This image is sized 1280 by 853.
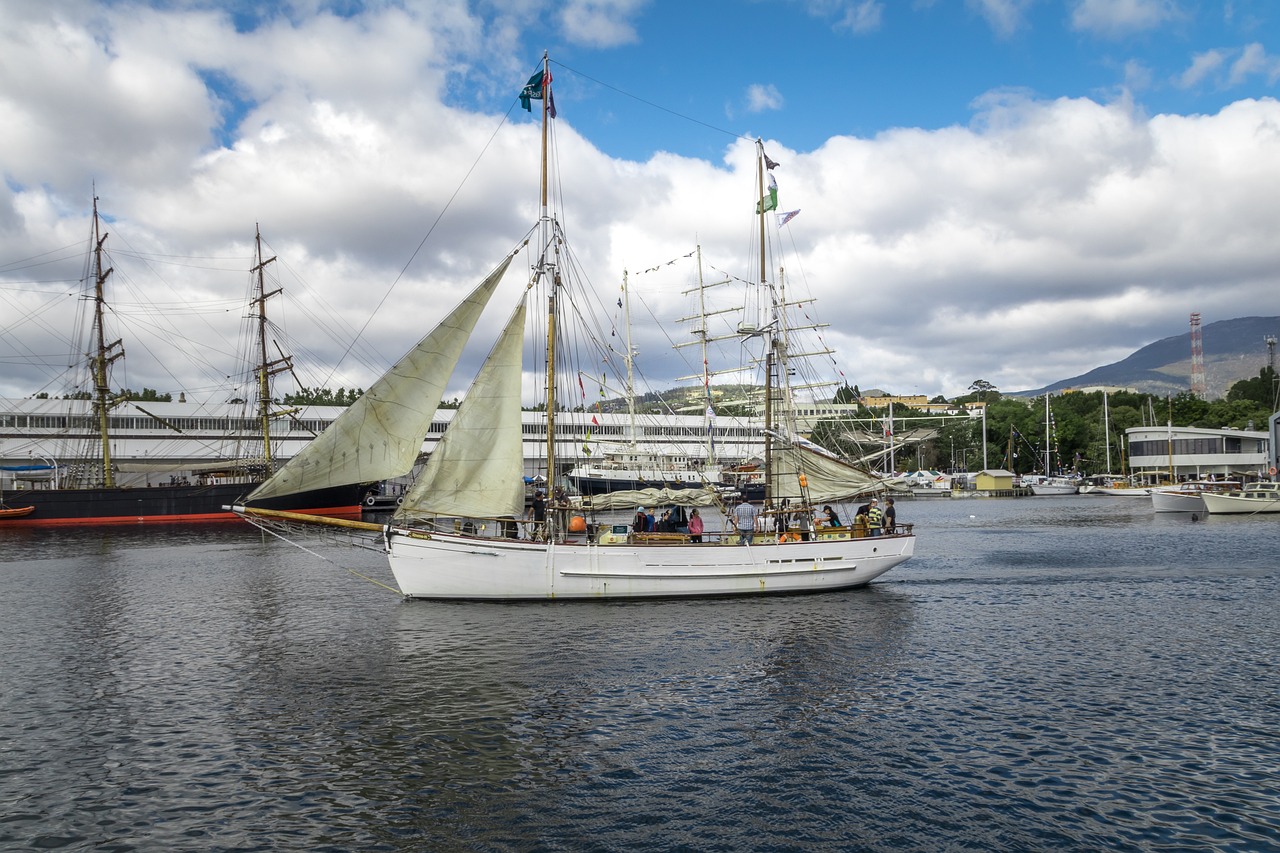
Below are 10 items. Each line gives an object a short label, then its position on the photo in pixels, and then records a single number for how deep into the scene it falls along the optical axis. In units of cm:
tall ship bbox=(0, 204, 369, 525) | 7006
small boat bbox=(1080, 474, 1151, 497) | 10116
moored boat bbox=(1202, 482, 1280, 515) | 6556
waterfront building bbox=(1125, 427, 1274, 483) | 10231
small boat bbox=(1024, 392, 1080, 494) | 11450
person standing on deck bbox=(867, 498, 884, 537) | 3017
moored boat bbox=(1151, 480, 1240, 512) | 6931
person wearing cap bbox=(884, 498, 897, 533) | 3044
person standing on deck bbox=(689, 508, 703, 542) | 2798
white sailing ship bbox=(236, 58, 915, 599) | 2497
